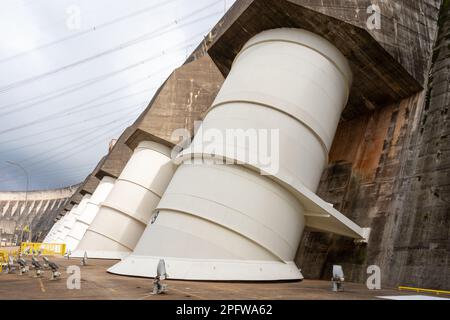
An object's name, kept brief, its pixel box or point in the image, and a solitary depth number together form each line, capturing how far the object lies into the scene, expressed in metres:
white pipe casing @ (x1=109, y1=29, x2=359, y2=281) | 12.04
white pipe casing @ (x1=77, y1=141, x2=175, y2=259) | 27.41
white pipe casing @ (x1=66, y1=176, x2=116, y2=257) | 42.47
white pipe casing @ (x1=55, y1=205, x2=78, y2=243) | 56.94
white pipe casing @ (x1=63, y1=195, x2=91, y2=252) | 53.44
